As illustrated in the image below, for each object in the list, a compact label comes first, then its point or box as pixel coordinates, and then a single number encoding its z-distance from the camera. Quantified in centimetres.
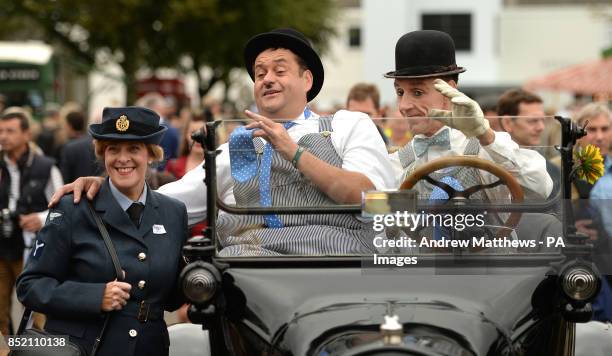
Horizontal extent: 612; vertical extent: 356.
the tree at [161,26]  3556
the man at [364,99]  999
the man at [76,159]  1105
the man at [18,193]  946
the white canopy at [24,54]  2977
